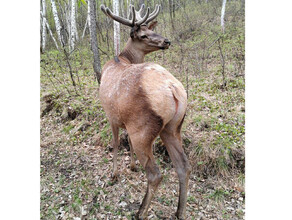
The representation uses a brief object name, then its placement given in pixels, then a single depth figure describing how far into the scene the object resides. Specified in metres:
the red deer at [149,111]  2.20
